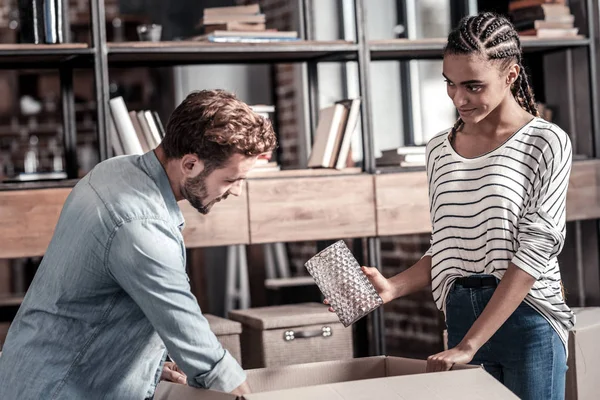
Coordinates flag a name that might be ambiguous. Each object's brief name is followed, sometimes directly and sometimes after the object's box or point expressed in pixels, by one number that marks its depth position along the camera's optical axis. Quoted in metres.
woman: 1.82
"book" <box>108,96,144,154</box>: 3.24
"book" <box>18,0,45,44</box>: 3.26
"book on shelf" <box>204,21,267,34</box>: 3.46
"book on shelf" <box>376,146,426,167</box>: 3.57
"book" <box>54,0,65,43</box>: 3.28
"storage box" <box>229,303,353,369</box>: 3.29
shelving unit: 3.18
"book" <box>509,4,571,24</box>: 3.73
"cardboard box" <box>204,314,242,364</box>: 3.25
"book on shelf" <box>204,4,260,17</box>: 3.45
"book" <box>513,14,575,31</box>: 3.73
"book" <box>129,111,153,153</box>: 3.30
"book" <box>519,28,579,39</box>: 3.71
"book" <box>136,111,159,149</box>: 3.31
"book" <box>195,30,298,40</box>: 3.41
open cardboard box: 1.42
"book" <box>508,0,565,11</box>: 3.76
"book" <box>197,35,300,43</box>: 3.41
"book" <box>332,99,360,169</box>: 3.49
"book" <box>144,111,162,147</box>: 3.31
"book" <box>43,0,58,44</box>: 3.26
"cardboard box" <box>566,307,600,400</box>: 2.88
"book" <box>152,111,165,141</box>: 3.31
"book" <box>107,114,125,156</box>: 3.26
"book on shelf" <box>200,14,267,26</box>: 3.46
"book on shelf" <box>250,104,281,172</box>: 3.43
